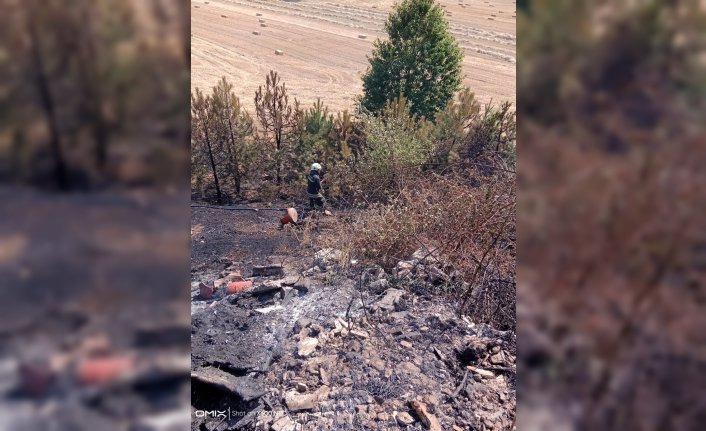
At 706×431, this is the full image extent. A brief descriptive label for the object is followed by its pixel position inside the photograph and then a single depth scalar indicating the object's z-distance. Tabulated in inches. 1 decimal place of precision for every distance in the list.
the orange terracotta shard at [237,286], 148.2
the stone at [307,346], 112.5
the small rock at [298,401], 94.0
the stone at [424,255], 142.3
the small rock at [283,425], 87.7
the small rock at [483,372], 98.7
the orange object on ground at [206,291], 148.2
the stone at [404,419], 85.5
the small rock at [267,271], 165.9
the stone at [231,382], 93.5
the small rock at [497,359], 101.9
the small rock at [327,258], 163.2
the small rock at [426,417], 84.1
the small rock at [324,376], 101.4
